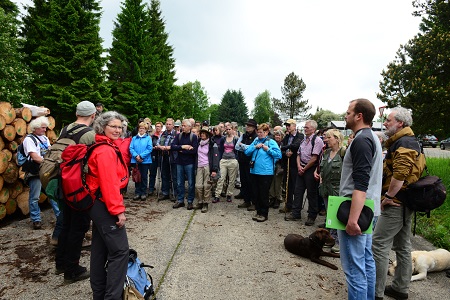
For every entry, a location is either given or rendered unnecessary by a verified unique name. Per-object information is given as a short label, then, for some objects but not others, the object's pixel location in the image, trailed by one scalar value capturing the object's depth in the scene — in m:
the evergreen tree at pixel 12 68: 18.20
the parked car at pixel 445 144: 29.62
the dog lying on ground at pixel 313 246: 4.22
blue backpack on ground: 2.73
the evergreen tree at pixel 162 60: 30.89
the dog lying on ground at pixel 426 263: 3.84
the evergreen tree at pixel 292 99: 59.03
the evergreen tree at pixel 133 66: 26.25
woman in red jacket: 2.48
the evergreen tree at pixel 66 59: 20.39
